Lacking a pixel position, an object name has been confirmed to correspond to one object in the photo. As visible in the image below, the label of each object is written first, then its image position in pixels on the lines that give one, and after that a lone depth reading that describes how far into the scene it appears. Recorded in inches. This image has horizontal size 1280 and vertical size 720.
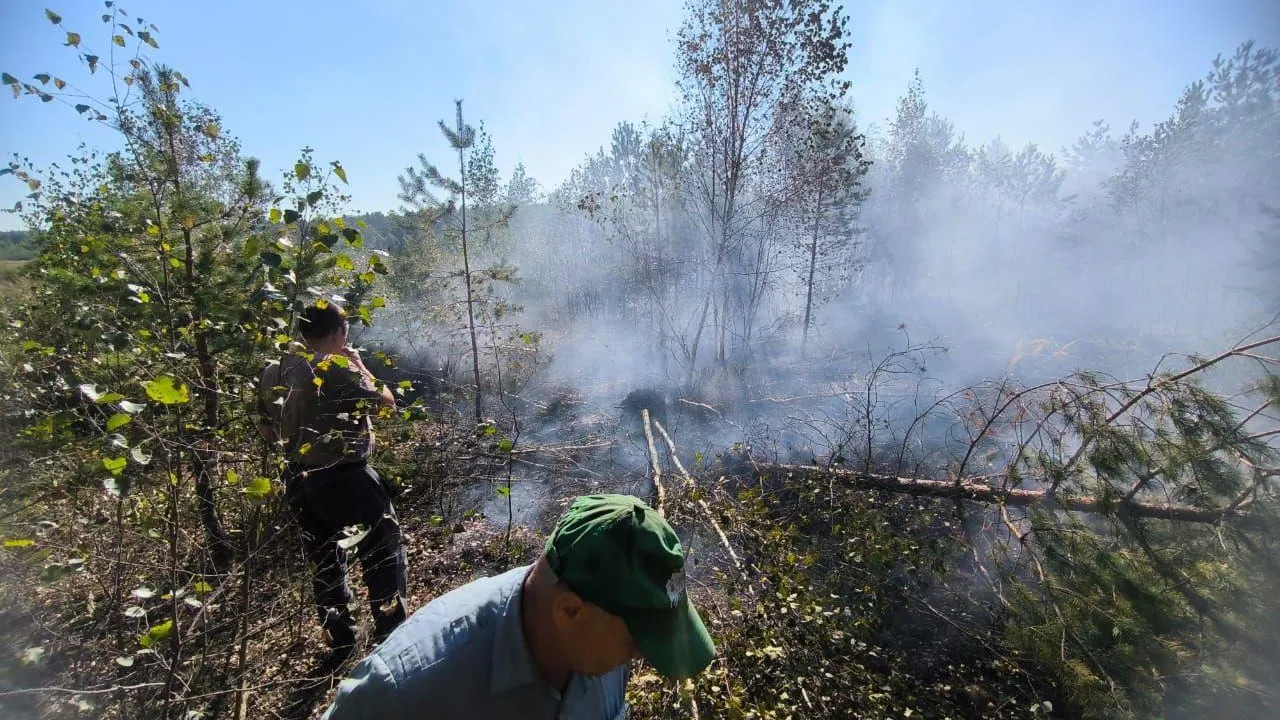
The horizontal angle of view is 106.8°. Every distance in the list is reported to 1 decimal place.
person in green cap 41.4
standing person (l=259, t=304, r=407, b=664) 102.0
